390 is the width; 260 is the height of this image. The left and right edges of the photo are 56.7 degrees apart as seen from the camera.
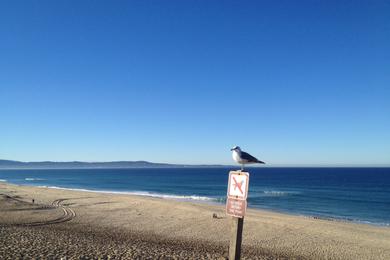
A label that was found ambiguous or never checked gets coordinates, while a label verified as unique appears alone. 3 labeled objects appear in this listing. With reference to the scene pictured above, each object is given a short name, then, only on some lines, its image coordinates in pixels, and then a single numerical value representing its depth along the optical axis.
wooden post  5.45
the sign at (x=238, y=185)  5.09
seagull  5.73
